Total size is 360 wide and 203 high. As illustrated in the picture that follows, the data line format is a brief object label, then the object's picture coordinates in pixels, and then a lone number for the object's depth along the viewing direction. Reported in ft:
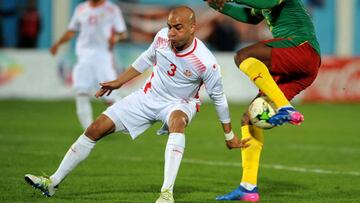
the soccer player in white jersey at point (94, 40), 101.91
